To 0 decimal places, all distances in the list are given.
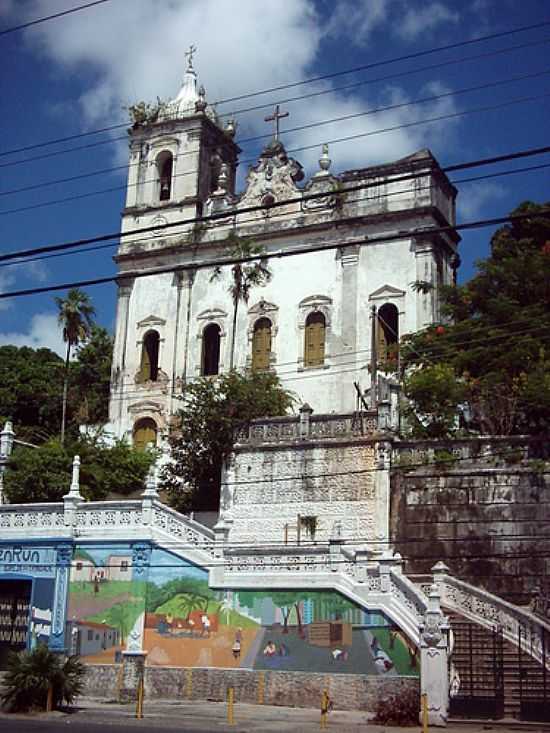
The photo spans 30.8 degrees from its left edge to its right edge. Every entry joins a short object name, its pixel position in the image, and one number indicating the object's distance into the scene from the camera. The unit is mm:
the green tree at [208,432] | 31312
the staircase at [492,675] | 19422
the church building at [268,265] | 36844
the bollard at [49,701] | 19188
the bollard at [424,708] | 16656
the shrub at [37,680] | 19047
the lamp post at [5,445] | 31453
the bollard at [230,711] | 18402
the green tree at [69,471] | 30672
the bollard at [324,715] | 17870
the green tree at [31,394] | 44938
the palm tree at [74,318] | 40688
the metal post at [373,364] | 32812
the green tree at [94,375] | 43250
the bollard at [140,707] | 19234
